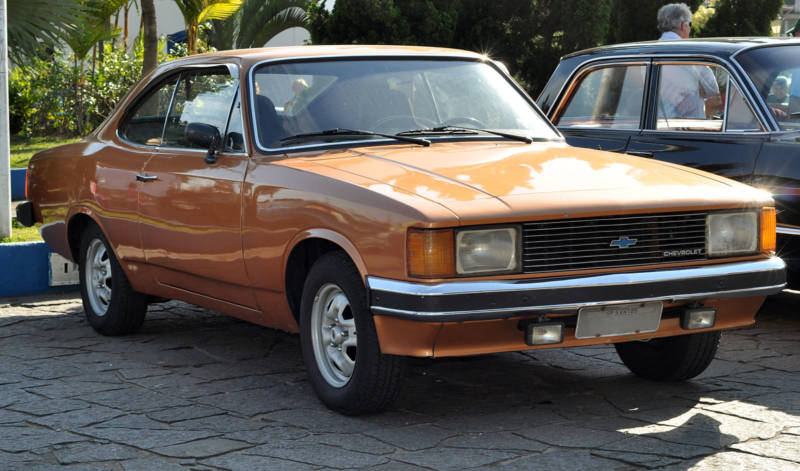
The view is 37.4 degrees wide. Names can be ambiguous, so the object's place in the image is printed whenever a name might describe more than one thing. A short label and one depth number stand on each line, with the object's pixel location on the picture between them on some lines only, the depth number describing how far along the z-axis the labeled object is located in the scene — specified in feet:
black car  21.86
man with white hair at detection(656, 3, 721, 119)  23.66
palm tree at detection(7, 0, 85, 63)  40.47
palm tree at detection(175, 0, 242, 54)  60.75
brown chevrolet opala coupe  14.85
